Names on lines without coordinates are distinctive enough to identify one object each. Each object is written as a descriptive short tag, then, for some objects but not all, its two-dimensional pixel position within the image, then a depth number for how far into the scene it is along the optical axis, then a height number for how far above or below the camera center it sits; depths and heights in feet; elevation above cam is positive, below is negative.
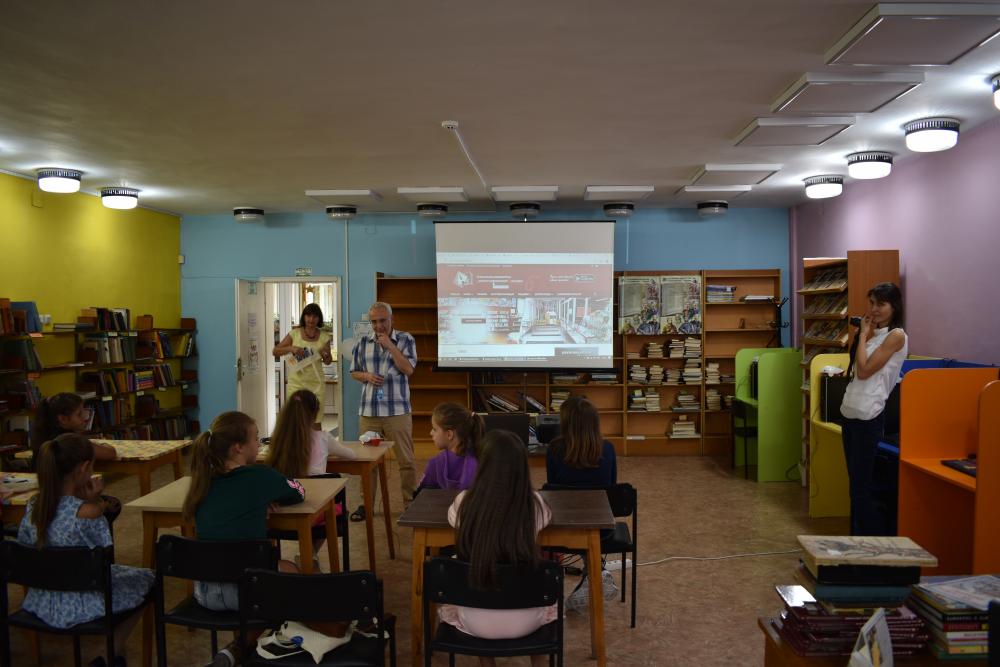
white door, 28.07 -0.55
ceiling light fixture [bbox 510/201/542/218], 25.50 +4.57
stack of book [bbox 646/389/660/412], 26.02 -2.49
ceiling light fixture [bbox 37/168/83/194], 18.90 +4.17
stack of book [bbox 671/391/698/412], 26.09 -2.51
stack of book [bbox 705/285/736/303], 26.04 +1.53
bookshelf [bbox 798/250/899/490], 18.62 +1.05
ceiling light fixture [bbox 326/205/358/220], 26.05 +4.59
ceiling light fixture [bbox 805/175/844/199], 20.75 +4.37
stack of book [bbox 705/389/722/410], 26.04 -2.46
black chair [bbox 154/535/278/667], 8.14 -2.62
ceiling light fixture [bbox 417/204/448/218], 25.40 +4.53
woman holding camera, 13.30 -0.99
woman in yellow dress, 22.11 -0.39
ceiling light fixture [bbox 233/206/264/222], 26.02 +4.51
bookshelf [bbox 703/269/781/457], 26.09 +0.35
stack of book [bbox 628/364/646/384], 26.07 -1.46
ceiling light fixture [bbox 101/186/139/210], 21.42 +4.17
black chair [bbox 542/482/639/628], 11.20 -2.74
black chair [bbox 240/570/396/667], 7.18 -2.70
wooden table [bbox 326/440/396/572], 13.30 -2.54
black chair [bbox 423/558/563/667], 7.43 -2.75
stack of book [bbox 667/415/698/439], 26.07 -3.49
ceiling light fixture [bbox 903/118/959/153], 14.83 +4.20
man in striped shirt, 16.87 -1.31
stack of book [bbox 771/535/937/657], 5.72 -2.16
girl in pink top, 7.73 -2.09
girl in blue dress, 8.74 -2.45
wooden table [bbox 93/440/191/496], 13.39 -2.32
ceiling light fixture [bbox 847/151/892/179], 17.89 +4.32
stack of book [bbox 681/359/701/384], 25.94 -1.38
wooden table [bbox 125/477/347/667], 9.92 -2.59
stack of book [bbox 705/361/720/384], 26.00 -1.46
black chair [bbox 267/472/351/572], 12.14 -3.46
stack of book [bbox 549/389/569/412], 25.91 -2.33
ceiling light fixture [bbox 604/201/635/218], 25.54 +4.59
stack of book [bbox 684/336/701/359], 25.91 -0.50
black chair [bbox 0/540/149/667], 8.21 -2.71
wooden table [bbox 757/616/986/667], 5.67 -2.71
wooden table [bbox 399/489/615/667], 9.16 -2.61
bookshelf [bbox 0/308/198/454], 18.67 -1.24
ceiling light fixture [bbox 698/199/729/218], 25.09 +4.54
